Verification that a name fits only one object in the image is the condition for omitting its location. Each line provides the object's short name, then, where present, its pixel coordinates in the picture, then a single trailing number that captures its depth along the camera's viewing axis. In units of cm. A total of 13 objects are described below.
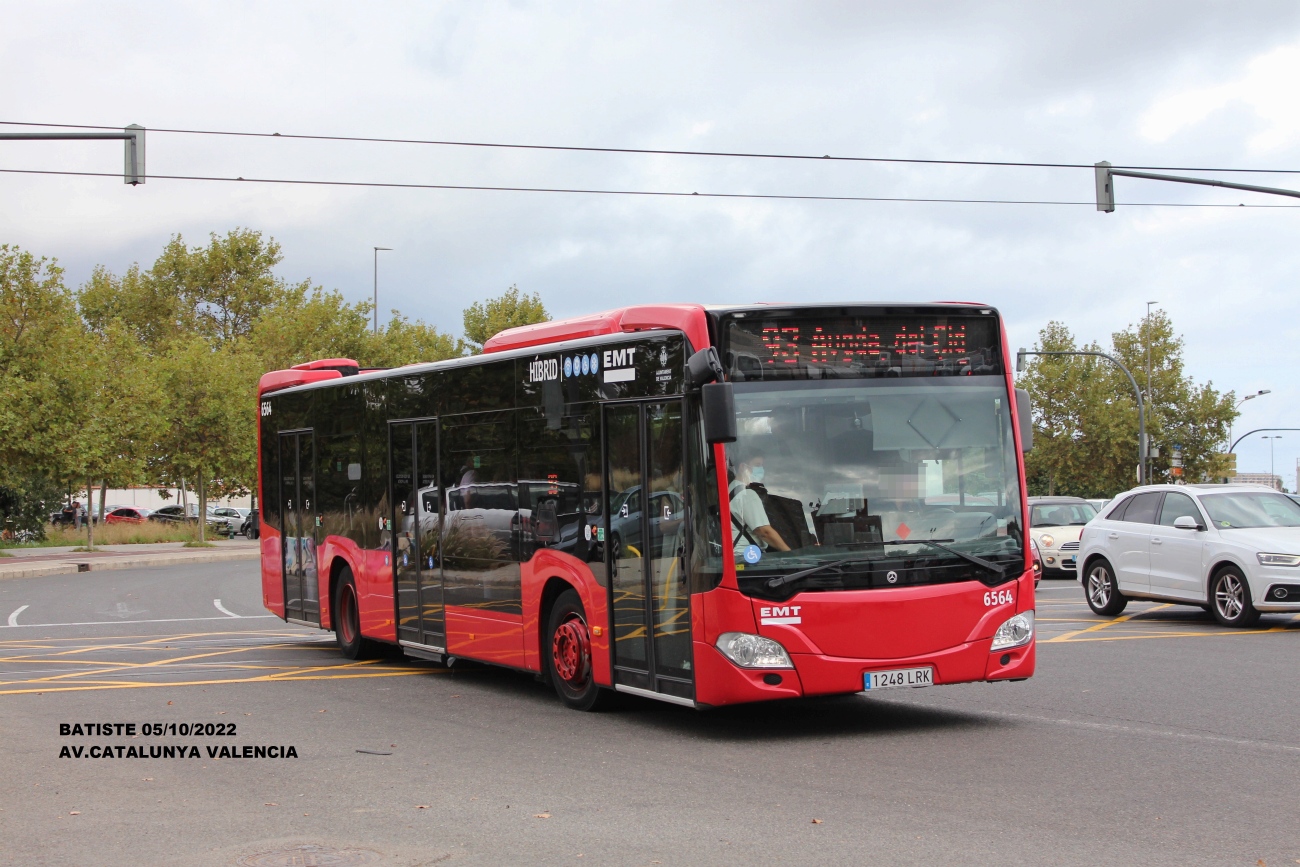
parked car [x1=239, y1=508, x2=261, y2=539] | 7250
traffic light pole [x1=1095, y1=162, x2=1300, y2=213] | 2214
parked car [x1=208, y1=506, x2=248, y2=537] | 7991
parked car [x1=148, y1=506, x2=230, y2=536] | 7453
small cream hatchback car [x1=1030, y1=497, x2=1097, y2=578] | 2781
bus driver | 922
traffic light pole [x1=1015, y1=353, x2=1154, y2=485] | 4458
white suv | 1627
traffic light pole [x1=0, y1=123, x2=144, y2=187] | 1822
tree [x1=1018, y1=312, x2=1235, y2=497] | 7681
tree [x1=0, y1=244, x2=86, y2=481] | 4316
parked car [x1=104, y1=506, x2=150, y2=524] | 7931
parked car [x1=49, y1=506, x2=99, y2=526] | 7257
